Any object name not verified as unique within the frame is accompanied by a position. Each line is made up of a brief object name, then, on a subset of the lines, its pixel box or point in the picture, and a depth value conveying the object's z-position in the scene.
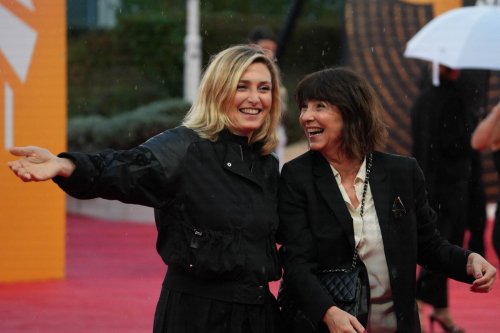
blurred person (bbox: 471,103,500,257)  8.79
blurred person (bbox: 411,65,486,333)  12.05
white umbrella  12.30
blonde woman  6.01
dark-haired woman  6.29
